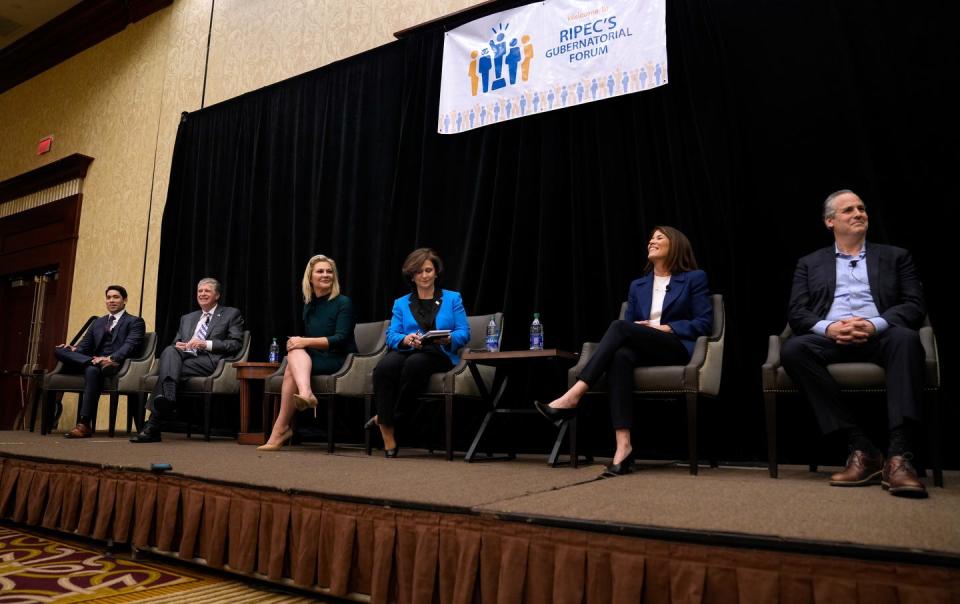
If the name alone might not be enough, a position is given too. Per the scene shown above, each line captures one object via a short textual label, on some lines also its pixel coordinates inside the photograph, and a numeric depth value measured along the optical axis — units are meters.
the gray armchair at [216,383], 4.56
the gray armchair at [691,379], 2.70
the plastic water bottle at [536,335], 3.45
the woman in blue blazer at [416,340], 3.48
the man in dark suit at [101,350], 4.71
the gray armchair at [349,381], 3.83
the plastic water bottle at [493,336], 3.47
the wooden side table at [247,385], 4.43
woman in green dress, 3.85
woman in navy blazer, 2.74
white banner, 3.74
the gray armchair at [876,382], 2.30
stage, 1.29
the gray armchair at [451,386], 3.39
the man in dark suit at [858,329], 2.17
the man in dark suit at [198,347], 4.18
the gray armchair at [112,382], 4.84
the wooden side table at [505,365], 3.04
